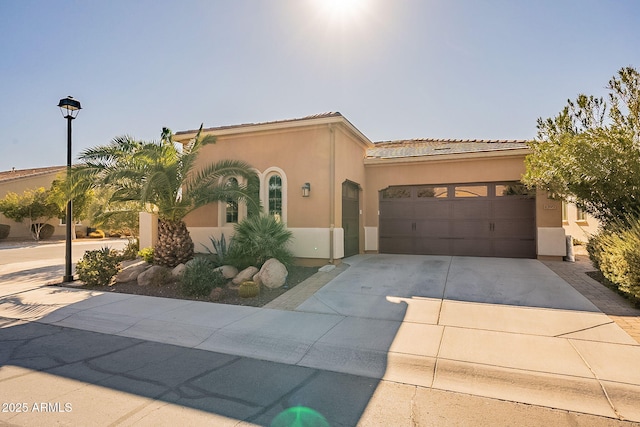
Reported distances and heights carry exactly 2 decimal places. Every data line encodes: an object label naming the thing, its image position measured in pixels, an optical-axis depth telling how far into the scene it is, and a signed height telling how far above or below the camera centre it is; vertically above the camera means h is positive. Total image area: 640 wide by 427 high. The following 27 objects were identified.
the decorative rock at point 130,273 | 9.81 -1.45
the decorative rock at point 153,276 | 9.27 -1.46
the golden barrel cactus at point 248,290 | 8.01 -1.58
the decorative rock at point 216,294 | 7.98 -1.68
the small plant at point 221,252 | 10.37 -0.97
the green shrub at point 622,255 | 6.34 -0.79
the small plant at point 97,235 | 30.02 -1.14
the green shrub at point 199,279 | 8.26 -1.38
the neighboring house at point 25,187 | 26.39 +2.70
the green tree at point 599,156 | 8.60 +1.49
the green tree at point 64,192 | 9.38 +0.80
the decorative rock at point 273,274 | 8.88 -1.39
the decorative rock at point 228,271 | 9.46 -1.37
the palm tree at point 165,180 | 9.81 +1.15
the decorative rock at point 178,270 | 9.51 -1.35
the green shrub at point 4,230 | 24.80 -0.54
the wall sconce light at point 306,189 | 11.27 +0.94
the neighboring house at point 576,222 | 16.59 -0.33
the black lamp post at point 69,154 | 9.74 +1.87
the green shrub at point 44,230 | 26.12 -0.58
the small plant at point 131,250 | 14.16 -1.18
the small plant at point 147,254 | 12.11 -1.18
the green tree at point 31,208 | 24.12 +0.98
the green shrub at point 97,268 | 9.37 -1.24
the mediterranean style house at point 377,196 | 11.31 +0.75
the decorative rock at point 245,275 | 9.13 -1.43
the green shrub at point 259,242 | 9.91 -0.65
